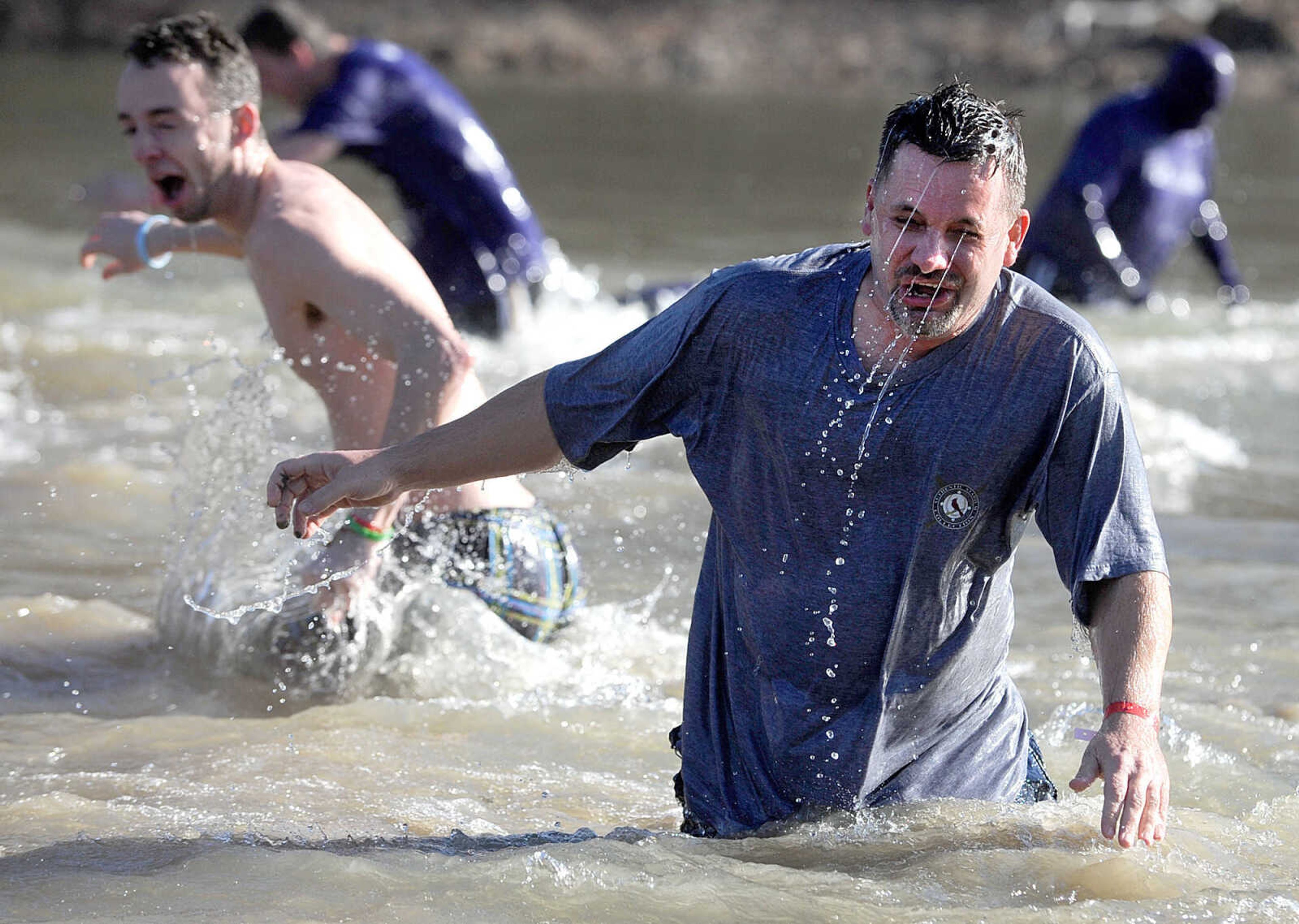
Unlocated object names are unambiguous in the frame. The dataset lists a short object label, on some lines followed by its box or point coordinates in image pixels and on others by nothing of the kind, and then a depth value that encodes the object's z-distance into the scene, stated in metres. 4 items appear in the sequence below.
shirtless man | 7.78
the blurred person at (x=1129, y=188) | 16.22
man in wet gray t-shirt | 5.13
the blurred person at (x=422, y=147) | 13.45
